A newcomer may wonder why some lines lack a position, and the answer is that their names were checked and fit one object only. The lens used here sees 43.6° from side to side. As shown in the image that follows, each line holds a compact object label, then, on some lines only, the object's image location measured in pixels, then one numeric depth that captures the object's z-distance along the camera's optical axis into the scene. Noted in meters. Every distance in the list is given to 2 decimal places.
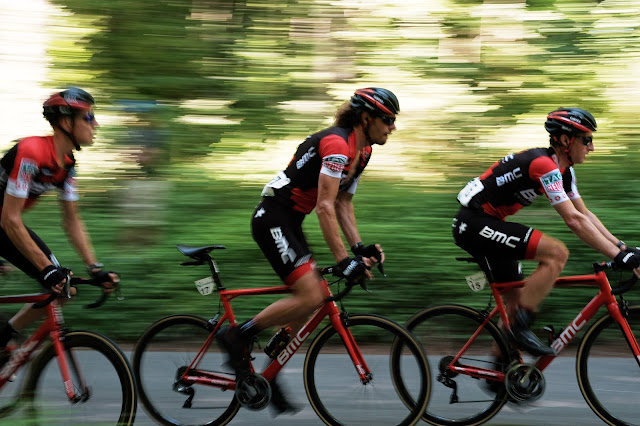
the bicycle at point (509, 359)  4.64
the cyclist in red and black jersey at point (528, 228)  4.65
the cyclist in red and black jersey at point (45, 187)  4.10
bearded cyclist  4.48
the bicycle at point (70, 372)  4.20
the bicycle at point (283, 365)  4.54
